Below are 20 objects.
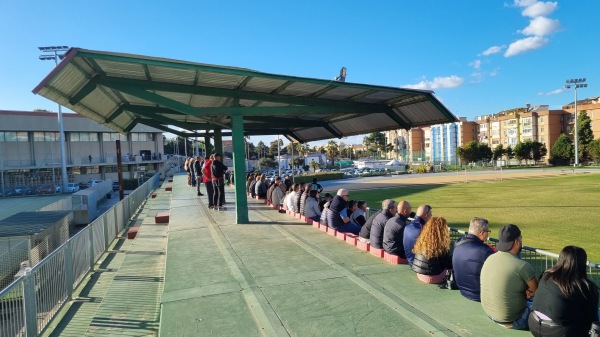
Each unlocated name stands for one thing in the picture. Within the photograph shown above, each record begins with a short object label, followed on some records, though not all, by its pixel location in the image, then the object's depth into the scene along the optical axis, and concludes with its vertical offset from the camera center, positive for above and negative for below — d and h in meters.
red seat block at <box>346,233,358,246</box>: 7.58 -1.67
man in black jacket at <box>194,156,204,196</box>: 17.03 -0.38
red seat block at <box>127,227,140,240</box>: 12.27 -2.18
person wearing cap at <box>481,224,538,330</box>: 3.88 -1.44
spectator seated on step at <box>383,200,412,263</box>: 6.27 -1.30
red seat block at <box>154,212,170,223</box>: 13.14 -1.88
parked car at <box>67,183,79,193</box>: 52.53 -2.82
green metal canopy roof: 7.84 +1.73
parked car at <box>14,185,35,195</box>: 52.34 -2.85
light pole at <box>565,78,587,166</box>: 65.63 +10.14
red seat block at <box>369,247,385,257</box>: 6.60 -1.71
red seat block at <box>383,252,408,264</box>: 6.21 -1.72
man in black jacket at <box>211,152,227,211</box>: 12.01 -0.68
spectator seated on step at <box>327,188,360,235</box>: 8.66 -1.41
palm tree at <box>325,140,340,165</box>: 104.31 +1.37
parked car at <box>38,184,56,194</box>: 52.78 -2.88
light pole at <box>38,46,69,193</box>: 50.78 +4.62
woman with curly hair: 5.20 -1.37
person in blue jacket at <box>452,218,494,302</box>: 4.54 -1.30
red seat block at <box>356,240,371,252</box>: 7.09 -1.72
